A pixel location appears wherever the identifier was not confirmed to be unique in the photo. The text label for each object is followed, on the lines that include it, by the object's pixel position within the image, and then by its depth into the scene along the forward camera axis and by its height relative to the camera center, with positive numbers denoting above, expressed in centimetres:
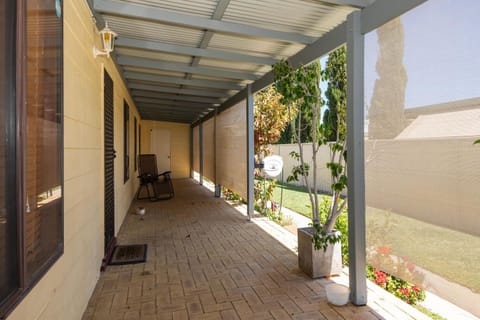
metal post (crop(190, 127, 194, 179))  1275 +31
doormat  333 -119
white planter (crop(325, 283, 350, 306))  238 -115
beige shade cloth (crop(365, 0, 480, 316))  171 +3
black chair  729 -57
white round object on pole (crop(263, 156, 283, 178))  568 -20
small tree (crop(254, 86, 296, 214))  639 +70
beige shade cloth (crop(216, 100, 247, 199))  582 +17
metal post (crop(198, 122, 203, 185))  1050 +33
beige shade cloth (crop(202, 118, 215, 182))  858 +22
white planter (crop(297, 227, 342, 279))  289 -104
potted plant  287 +3
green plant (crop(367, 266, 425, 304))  265 -125
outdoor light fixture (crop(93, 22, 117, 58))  283 +115
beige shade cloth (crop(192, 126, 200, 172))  1161 +25
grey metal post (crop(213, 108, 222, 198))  791 -17
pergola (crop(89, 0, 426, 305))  242 +136
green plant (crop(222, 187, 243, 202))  752 -106
